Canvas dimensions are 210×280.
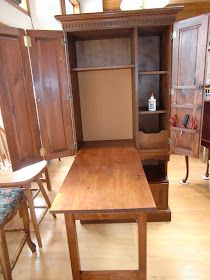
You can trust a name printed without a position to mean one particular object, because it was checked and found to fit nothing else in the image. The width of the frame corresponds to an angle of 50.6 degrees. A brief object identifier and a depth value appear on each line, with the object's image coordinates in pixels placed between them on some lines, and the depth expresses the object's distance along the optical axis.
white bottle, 1.97
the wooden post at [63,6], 3.42
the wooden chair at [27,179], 1.86
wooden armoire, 1.73
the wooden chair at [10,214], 1.52
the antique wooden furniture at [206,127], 2.51
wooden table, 1.18
